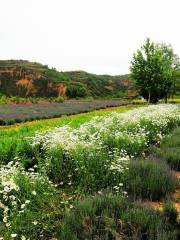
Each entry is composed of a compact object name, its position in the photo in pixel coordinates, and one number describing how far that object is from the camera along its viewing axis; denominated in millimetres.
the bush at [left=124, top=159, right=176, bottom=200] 3477
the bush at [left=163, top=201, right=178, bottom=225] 2718
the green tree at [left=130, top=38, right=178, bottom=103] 24864
